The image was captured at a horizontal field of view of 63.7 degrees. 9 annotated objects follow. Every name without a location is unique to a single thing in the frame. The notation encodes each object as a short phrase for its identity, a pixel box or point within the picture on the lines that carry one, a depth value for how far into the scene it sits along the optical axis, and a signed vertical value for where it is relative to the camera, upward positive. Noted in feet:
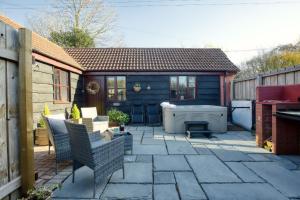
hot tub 25.30 -1.94
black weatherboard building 34.47 +2.30
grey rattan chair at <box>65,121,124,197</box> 9.46 -2.31
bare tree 58.44 +19.94
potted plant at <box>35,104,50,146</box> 19.72 -3.12
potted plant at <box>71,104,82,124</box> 25.69 -1.68
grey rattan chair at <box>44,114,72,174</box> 12.73 -2.16
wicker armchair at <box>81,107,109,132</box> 22.21 -2.16
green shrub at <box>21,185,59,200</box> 6.97 -2.80
